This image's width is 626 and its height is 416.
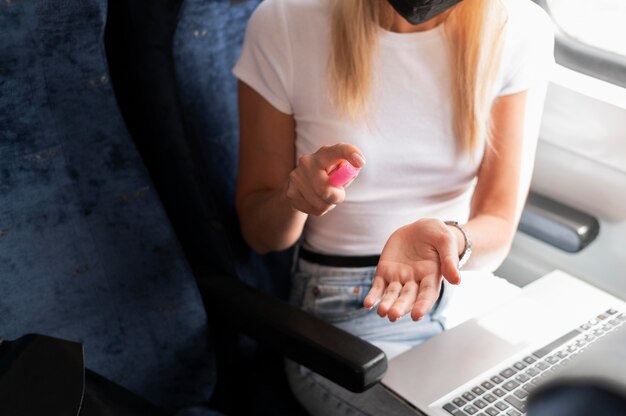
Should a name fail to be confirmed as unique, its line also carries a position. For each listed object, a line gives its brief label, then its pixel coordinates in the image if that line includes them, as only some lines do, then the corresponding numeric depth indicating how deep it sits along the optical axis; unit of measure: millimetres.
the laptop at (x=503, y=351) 1263
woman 1387
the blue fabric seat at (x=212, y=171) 1394
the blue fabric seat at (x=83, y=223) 1275
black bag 1060
